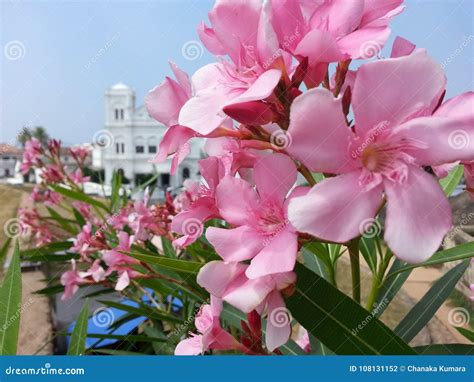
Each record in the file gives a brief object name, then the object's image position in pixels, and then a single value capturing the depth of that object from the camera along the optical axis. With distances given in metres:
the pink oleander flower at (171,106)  0.11
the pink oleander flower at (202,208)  0.11
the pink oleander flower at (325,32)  0.09
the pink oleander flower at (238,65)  0.09
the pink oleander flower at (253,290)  0.10
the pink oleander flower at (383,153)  0.08
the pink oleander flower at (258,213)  0.09
